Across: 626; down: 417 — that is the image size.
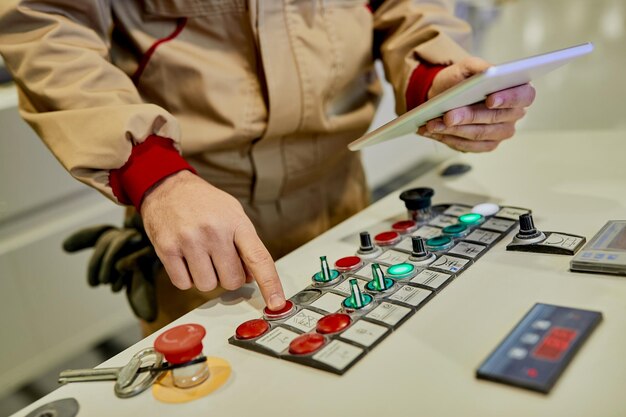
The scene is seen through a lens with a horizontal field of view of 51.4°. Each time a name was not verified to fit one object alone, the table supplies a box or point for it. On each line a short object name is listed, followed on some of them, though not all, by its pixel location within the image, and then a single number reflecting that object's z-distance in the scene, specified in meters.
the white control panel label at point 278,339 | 0.57
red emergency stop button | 0.53
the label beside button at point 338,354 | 0.53
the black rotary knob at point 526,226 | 0.70
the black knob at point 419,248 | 0.69
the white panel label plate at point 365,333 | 0.56
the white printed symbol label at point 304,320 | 0.60
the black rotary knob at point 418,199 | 0.80
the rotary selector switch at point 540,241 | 0.67
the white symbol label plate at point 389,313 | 0.58
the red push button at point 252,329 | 0.60
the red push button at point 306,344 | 0.55
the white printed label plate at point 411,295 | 0.61
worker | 0.70
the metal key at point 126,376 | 0.55
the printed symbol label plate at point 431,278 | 0.63
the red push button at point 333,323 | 0.57
